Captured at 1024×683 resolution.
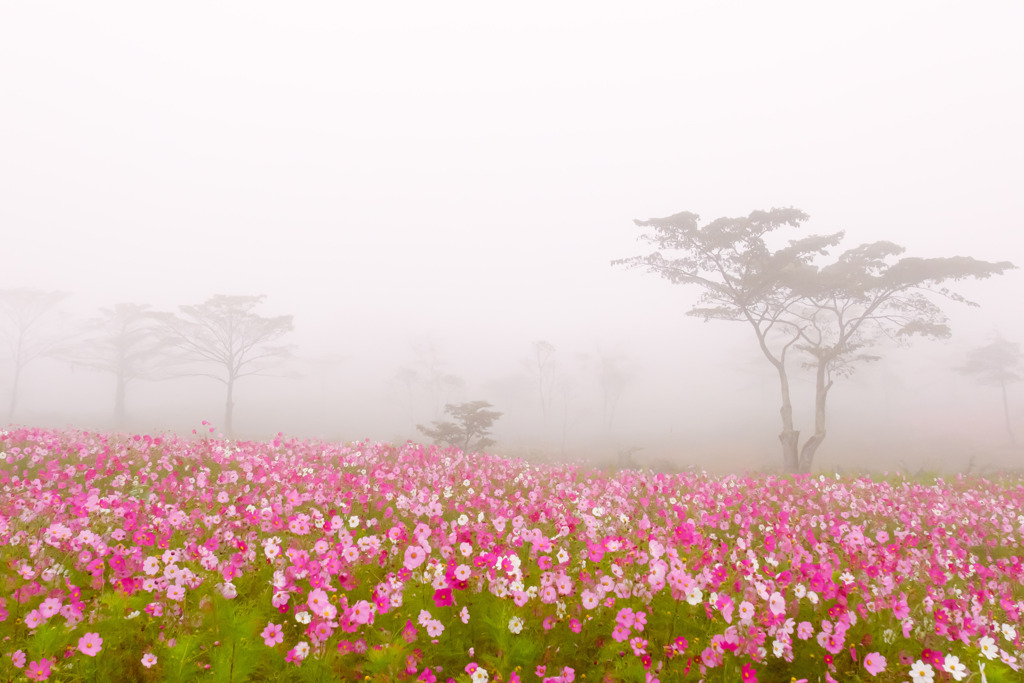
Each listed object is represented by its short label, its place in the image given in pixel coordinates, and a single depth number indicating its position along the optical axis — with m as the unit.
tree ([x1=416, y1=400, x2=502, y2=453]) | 21.91
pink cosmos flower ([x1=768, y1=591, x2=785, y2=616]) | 3.13
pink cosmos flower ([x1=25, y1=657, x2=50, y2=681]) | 2.43
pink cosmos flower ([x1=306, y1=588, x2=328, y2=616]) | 2.99
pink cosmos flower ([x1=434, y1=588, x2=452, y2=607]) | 3.17
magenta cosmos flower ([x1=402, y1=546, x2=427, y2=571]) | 3.64
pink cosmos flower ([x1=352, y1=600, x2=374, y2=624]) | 3.01
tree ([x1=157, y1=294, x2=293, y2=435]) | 37.03
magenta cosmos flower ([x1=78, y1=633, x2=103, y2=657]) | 2.68
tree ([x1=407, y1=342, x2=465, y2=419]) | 58.17
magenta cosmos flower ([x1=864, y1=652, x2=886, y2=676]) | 2.80
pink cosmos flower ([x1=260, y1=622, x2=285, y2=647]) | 2.85
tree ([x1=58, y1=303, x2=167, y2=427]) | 44.25
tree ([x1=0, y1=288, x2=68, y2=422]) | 41.97
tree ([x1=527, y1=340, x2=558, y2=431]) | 54.35
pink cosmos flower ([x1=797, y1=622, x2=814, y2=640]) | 3.13
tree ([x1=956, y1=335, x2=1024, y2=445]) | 42.44
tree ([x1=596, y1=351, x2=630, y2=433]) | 59.88
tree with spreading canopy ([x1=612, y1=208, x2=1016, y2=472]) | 19.69
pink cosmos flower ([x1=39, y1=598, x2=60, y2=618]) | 3.04
